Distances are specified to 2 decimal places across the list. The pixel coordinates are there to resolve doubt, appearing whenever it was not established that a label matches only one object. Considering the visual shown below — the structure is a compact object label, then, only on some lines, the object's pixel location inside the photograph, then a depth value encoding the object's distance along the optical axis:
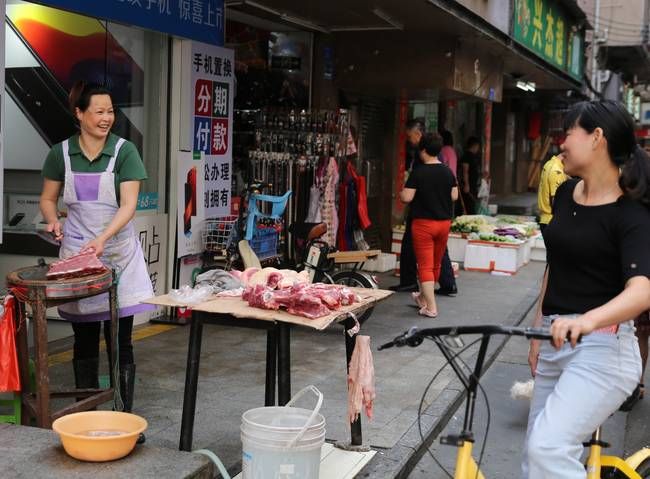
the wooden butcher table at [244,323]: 4.25
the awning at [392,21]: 9.48
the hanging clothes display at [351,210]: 11.45
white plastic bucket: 3.86
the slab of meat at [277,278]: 4.74
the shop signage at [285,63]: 11.12
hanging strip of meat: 4.60
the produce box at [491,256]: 13.52
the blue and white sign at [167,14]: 6.45
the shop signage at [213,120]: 8.37
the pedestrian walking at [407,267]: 10.96
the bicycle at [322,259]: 8.52
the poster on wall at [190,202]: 8.20
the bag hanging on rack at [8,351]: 4.45
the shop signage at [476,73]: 11.57
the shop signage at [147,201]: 8.03
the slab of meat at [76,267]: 4.57
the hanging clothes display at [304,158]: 10.06
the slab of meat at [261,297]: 4.36
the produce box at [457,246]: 13.98
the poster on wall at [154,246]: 8.02
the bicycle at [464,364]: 2.94
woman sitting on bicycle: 3.12
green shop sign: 13.33
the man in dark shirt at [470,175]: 16.62
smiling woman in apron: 5.15
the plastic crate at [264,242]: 8.77
